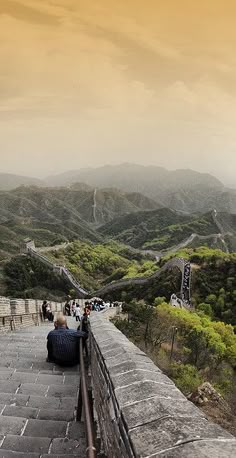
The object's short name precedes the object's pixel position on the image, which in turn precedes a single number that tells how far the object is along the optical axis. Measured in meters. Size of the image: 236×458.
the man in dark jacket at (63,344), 7.59
